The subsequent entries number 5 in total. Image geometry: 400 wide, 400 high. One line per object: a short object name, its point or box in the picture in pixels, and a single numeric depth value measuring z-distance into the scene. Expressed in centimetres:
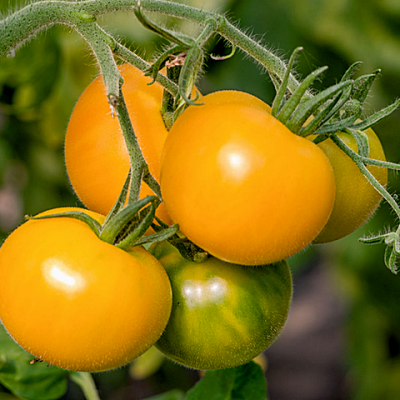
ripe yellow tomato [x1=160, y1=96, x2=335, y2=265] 54
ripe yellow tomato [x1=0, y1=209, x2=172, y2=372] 54
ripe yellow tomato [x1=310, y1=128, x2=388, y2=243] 59
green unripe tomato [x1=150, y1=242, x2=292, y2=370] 59
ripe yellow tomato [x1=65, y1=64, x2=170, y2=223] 58
